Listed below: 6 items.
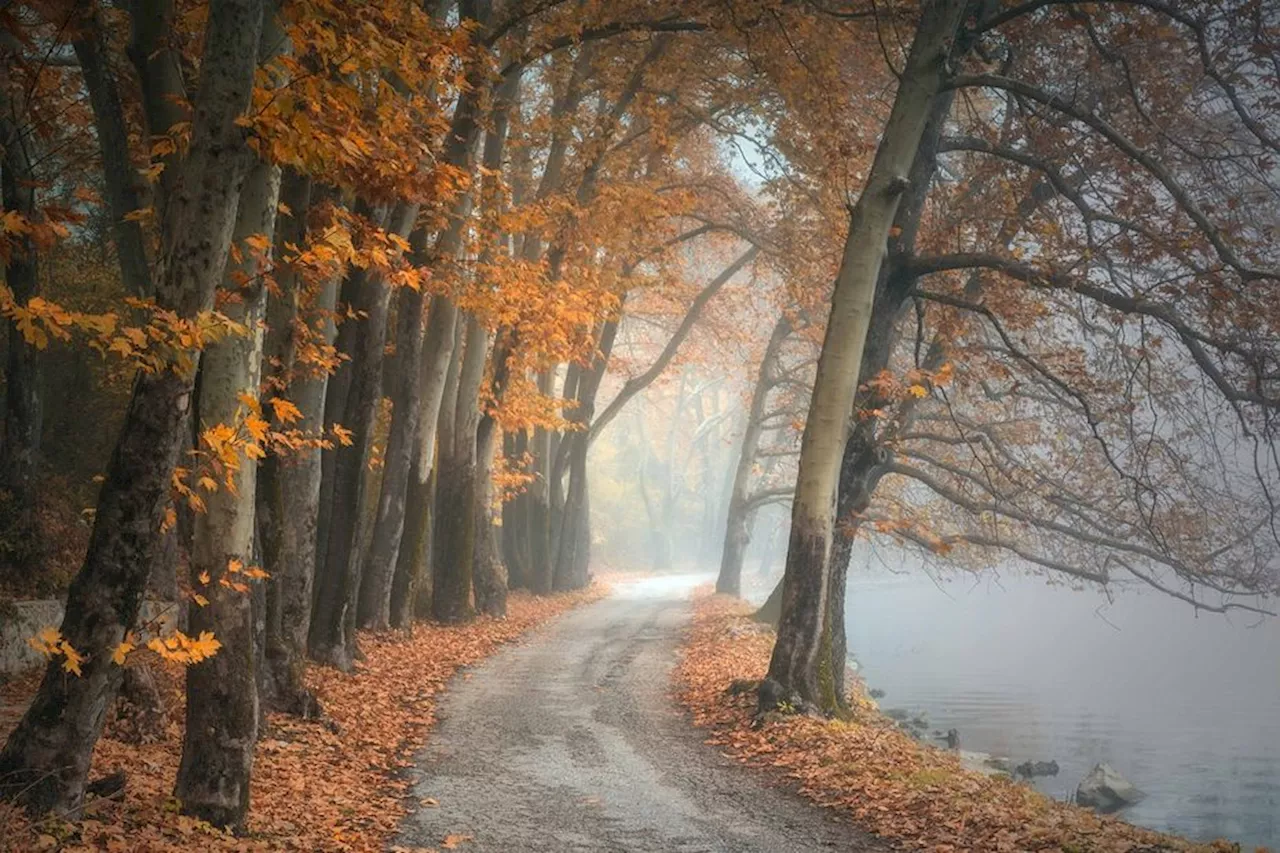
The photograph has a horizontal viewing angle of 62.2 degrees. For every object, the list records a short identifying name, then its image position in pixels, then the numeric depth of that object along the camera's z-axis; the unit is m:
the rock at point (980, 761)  15.17
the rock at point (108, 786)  6.61
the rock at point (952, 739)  17.64
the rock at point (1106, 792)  14.47
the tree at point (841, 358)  11.86
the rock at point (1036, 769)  16.56
